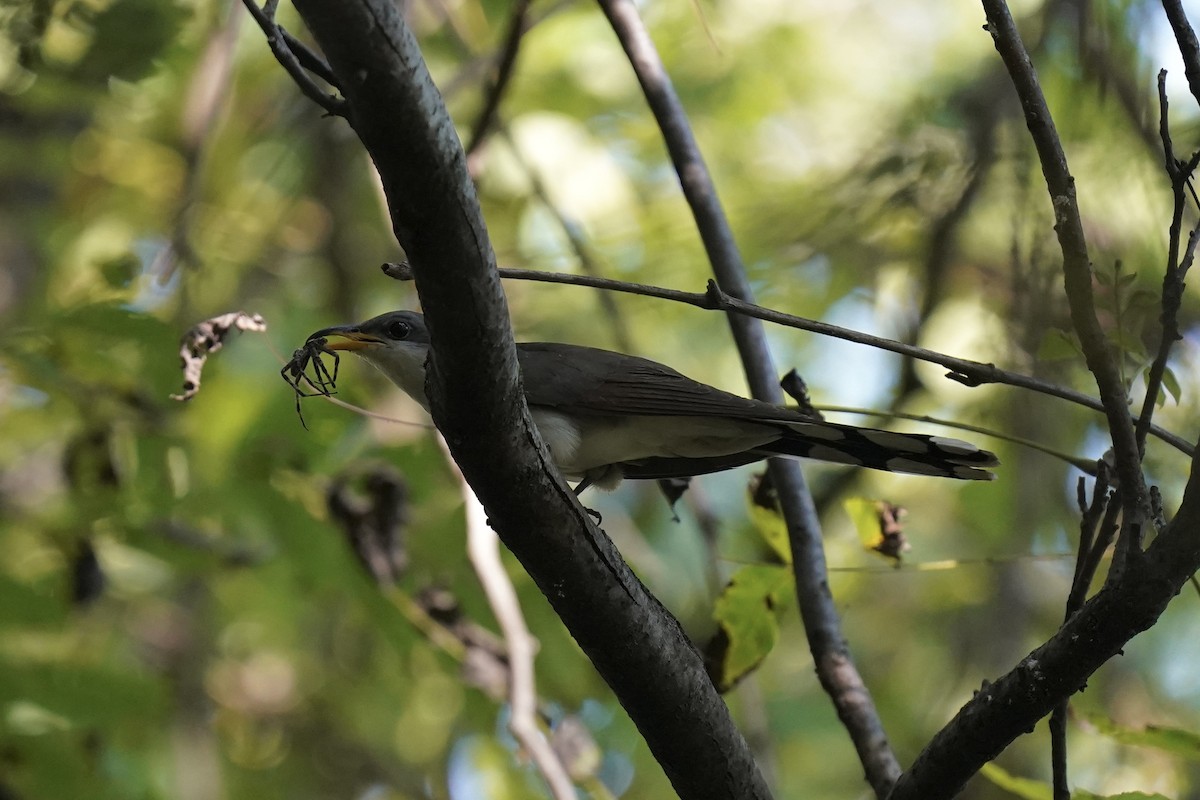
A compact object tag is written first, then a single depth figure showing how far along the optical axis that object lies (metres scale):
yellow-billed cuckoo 7.59
